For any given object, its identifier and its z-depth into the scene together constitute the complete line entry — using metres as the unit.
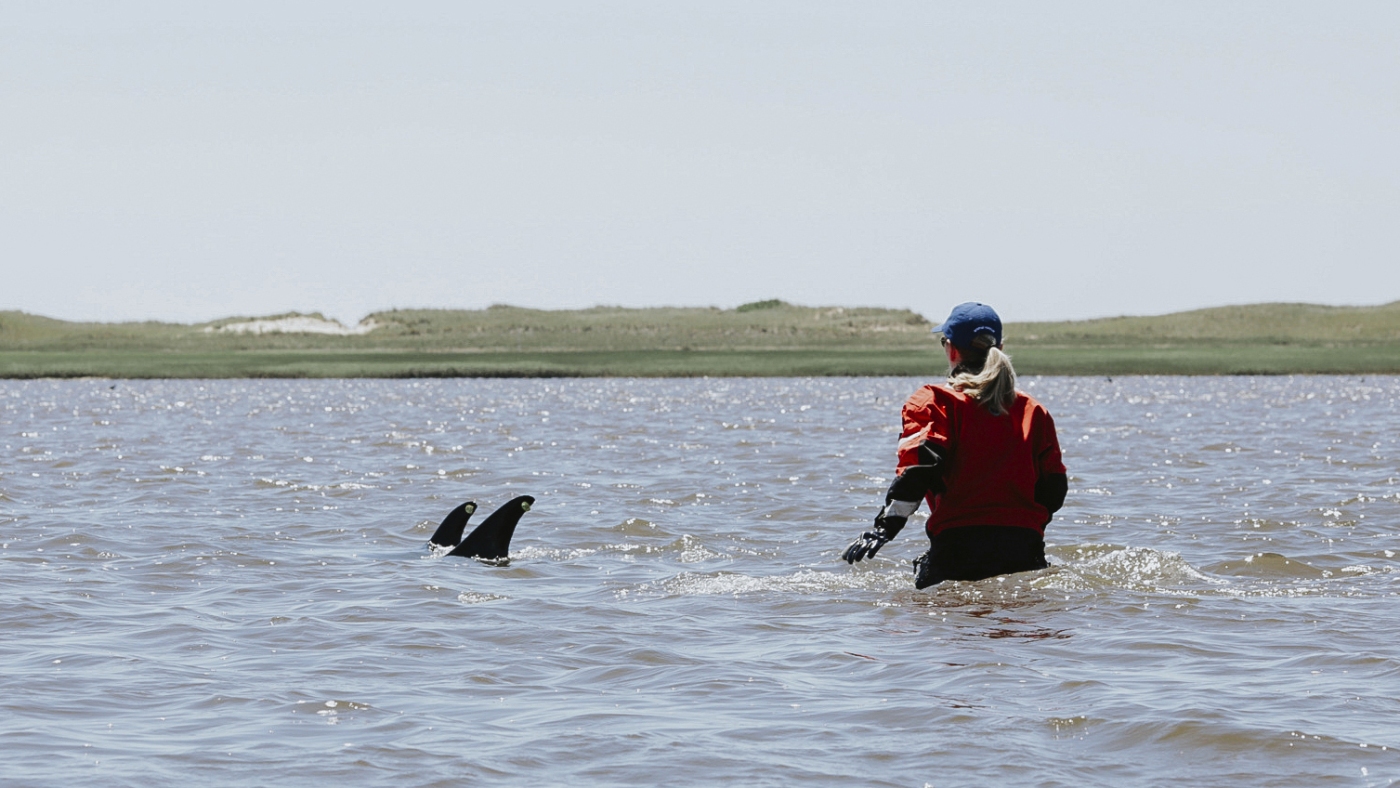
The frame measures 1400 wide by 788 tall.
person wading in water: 19.84
